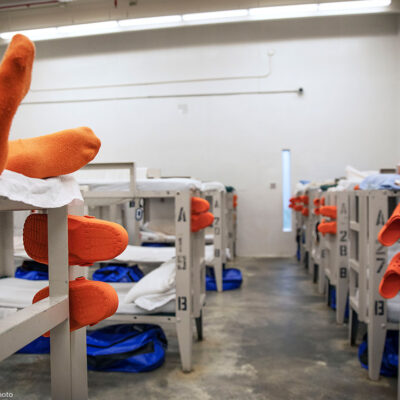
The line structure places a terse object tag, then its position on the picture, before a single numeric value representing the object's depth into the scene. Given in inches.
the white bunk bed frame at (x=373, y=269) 72.2
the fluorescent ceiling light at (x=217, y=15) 216.8
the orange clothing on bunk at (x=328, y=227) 112.0
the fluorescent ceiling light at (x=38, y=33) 232.8
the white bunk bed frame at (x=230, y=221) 198.7
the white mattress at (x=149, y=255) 127.9
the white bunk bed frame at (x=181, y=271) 77.5
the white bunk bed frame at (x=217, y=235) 147.4
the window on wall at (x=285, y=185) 235.9
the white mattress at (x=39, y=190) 26.1
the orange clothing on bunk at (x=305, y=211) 174.9
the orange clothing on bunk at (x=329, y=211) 110.3
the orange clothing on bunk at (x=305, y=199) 176.2
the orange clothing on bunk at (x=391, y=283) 42.9
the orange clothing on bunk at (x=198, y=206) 83.4
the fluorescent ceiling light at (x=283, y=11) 213.3
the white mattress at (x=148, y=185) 89.7
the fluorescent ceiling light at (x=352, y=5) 201.8
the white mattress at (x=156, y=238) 183.4
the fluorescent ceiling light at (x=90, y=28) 226.2
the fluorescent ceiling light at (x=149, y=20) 220.6
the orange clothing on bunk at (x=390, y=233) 45.1
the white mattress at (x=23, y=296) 75.3
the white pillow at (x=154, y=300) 78.2
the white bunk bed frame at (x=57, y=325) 26.0
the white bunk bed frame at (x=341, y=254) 105.5
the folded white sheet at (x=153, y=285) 79.7
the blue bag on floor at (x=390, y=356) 75.9
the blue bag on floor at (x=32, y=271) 134.6
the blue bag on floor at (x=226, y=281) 151.2
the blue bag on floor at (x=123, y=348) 79.5
